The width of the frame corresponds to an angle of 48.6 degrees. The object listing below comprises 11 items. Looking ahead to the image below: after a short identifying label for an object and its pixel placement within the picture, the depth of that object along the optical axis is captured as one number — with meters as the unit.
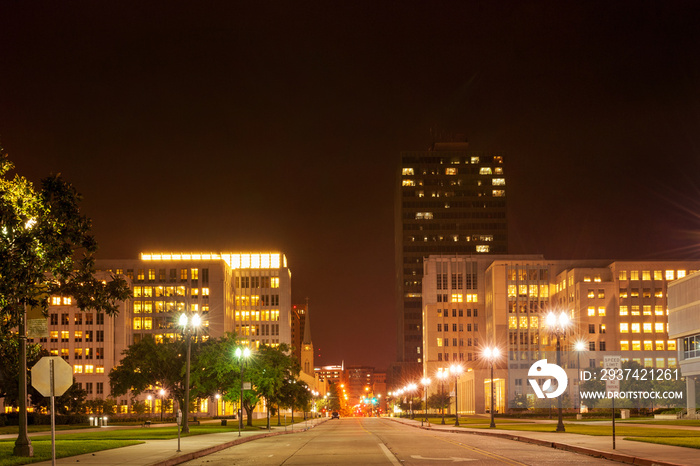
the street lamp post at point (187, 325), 43.53
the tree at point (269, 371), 73.69
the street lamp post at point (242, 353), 63.32
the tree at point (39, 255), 23.83
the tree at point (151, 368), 81.12
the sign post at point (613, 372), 25.89
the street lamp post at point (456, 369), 94.61
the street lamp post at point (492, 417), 60.82
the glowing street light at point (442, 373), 108.16
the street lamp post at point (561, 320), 47.78
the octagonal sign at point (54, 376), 18.06
